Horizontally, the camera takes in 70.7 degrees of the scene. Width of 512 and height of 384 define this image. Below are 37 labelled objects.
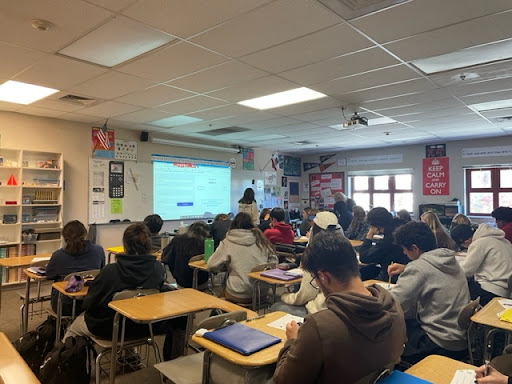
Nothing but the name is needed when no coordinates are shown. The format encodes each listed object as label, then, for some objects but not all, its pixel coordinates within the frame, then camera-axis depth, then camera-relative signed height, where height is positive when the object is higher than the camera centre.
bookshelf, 5.41 -0.12
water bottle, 3.85 -0.58
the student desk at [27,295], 3.18 -0.94
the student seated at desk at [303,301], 2.38 -0.73
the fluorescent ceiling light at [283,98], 4.50 +1.28
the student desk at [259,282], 3.00 -0.74
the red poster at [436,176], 8.38 +0.41
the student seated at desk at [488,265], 3.02 -0.62
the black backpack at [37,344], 2.72 -1.14
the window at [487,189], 7.77 +0.09
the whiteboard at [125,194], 6.38 +0.02
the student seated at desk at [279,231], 5.13 -0.52
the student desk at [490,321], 2.05 -0.75
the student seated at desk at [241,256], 3.41 -0.60
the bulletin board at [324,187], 10.15 +0.20
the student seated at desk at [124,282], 2.40 -0.61
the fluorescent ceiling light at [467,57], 3.10 +1.26
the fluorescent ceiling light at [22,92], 4.21 +1.29
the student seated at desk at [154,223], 4.56 -0.35
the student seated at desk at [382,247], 3.51 -0.53
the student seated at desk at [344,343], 1.18 -0.50
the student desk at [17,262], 3.62 -0.69
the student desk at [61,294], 2.65 -0.73
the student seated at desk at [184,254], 3.96 -0.66
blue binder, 1.52 -0.64
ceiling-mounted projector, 5.11 +1.02
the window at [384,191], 9.11 +0.07
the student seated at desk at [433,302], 2.16 -0.66
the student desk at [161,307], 2.07 -0.69
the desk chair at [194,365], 1.66 -0.92
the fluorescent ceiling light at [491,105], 4.95 +1.25
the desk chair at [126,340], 2.34 -0.97
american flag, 6.43 +1.06
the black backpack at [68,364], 2.28 -1.08
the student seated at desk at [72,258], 3.12 -0.55
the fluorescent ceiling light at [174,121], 5.91 +1.26
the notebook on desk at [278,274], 3.07 -0.70
